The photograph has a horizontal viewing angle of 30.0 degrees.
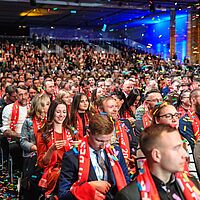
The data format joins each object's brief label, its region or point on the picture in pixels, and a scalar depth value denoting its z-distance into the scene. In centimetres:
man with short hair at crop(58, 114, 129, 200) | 244
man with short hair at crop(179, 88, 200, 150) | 362
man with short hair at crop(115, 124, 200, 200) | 180
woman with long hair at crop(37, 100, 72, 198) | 307
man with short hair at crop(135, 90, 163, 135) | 412
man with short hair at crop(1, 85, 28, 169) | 480
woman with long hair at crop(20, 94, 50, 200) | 349
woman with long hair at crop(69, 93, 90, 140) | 402
